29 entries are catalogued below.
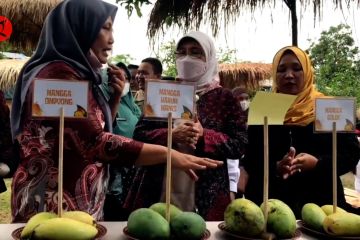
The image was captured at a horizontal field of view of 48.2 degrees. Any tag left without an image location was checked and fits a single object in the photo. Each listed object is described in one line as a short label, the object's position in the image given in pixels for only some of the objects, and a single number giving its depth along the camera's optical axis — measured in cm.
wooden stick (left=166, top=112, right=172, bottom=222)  102
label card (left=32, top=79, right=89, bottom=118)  97
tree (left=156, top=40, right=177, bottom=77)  1168
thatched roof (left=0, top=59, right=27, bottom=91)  589
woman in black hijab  113
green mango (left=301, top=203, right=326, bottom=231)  110
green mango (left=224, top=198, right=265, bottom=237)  99
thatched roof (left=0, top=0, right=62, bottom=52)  475
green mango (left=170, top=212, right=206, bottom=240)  96
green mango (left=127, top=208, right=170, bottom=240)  94
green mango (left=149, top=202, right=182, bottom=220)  105
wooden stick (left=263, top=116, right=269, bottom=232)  104
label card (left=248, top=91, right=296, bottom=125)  108
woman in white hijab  158
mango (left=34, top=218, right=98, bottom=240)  88
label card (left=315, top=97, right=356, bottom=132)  116
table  103
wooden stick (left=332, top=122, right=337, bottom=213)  115
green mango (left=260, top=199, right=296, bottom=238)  102
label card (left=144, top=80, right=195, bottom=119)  105
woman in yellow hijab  153
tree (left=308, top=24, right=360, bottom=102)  1119
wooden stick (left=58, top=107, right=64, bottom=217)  96
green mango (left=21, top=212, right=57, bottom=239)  90
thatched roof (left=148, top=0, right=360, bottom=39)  316
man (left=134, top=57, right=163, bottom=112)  315
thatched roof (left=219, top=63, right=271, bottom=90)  793
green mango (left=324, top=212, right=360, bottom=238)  104
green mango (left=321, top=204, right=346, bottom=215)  117
